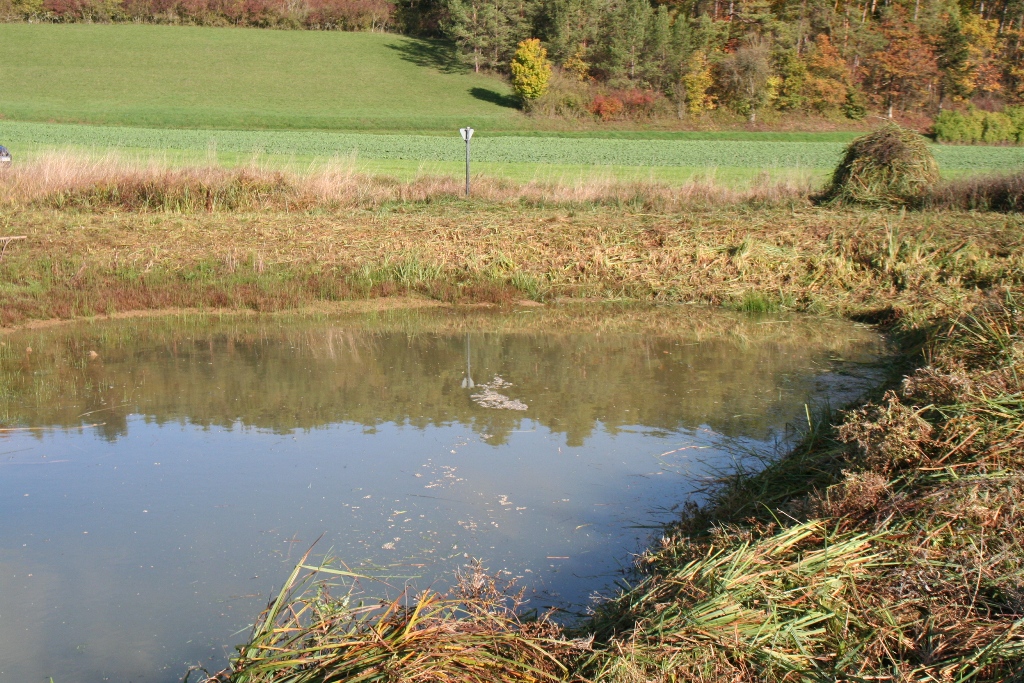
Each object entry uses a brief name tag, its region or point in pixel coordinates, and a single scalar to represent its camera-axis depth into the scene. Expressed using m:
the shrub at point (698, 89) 55.16
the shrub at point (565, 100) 54.91
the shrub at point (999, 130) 49.47
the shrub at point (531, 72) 57.31
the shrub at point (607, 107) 53.56
